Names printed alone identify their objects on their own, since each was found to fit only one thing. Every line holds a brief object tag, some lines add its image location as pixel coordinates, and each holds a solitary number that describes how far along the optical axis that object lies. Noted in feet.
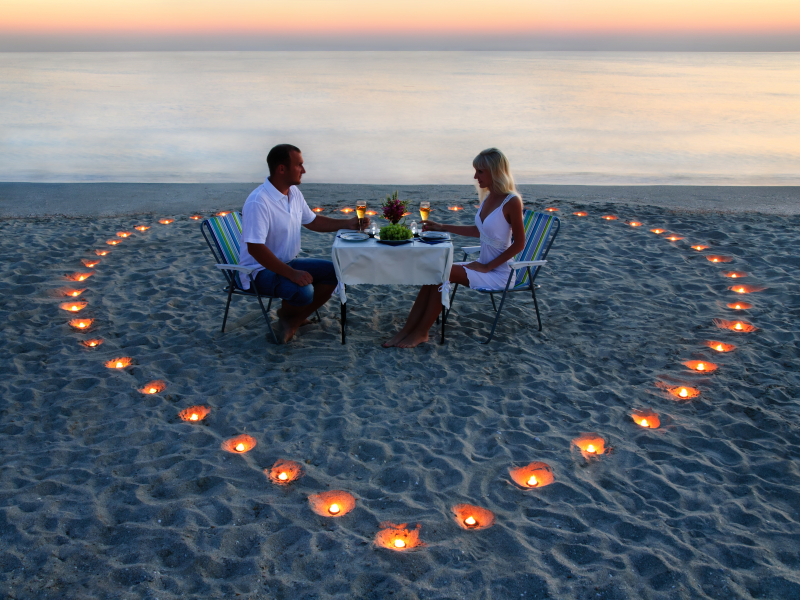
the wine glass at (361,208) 12.96
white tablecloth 12.21
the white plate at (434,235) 12.82
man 12.33
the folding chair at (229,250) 12.88
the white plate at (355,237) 12.63
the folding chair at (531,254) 12.98
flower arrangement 12.57
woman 12.69
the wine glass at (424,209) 12.93
